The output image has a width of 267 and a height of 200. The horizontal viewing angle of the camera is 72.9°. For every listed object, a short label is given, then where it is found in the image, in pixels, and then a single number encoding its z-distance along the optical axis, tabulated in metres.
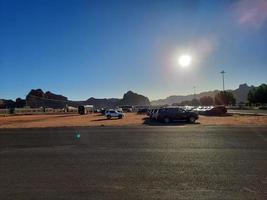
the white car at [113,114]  28.10
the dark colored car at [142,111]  42.32
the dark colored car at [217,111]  29.90
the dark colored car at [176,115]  19.16
